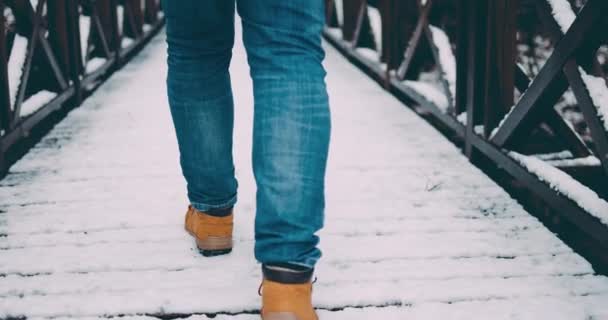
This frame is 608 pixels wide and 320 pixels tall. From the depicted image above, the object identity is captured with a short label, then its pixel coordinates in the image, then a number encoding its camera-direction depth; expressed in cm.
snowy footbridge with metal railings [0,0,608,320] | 302
